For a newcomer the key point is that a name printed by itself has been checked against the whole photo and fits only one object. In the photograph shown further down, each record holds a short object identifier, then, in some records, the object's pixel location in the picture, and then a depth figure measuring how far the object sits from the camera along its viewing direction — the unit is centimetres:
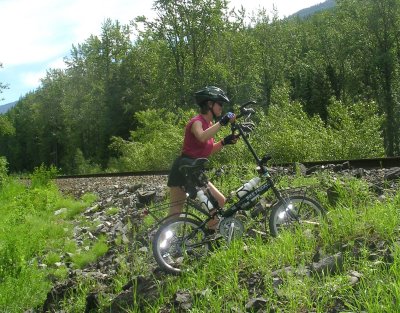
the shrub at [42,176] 1724
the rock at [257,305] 428
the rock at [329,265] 453
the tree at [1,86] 4718
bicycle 572
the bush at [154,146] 2136
